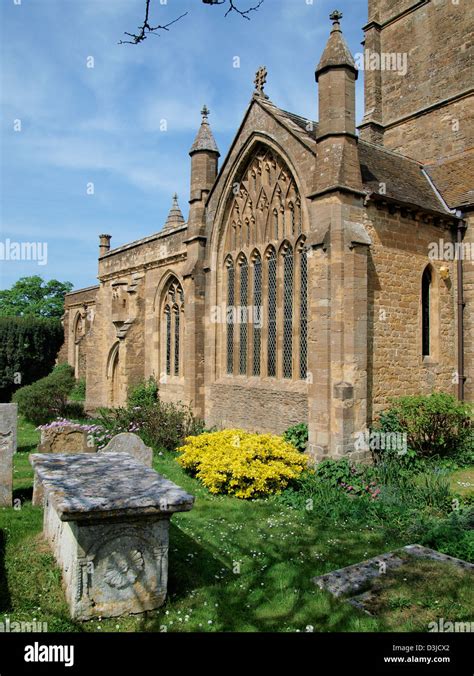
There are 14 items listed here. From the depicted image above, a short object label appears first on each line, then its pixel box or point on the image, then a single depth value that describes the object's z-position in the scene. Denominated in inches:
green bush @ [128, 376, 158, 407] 672.4
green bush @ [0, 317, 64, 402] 1138.7
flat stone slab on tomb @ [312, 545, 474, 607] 205.0
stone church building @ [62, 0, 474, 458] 405.4
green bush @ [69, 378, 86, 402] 1031.5
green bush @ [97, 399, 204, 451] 534.3
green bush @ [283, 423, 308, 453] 429.6
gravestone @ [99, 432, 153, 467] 328.5
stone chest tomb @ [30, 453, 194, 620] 170.1
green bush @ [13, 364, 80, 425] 750.5
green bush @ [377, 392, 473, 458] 416.5
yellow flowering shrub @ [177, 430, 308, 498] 356.5
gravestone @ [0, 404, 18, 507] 309.7
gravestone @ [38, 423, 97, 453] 378.6
